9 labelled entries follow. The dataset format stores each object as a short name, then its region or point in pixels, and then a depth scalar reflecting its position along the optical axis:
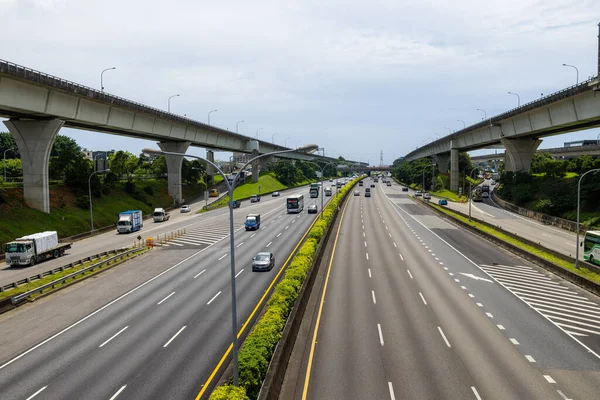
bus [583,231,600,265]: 35.75
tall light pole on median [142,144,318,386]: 15.00
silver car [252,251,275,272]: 37.34
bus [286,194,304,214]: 83.19
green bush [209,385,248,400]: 13.64
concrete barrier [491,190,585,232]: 58.86
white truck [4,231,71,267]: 41.59
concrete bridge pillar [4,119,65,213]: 53.62
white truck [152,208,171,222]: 74.11
